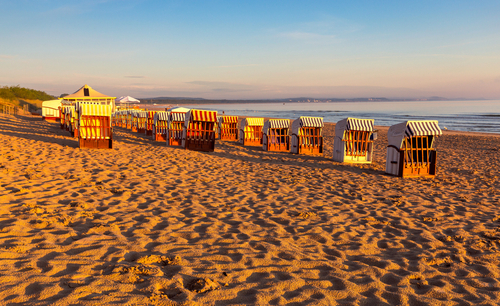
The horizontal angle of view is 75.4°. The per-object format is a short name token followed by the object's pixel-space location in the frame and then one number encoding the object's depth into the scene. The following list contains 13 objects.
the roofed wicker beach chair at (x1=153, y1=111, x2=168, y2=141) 16.99
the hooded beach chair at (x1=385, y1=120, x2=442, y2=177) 9.48
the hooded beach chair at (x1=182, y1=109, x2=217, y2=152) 13.83
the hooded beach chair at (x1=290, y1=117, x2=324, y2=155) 13.76
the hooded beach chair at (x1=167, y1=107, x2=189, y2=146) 15.40
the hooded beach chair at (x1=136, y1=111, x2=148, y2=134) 21.72
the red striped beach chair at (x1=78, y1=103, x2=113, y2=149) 12.84
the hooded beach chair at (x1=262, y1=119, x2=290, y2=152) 14.74
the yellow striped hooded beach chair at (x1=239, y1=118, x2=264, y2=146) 16.91
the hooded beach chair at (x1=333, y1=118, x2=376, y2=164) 12.02
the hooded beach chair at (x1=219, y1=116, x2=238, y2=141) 19.61
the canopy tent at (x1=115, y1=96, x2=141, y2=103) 35.51
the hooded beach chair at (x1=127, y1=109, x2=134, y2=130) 23.72
